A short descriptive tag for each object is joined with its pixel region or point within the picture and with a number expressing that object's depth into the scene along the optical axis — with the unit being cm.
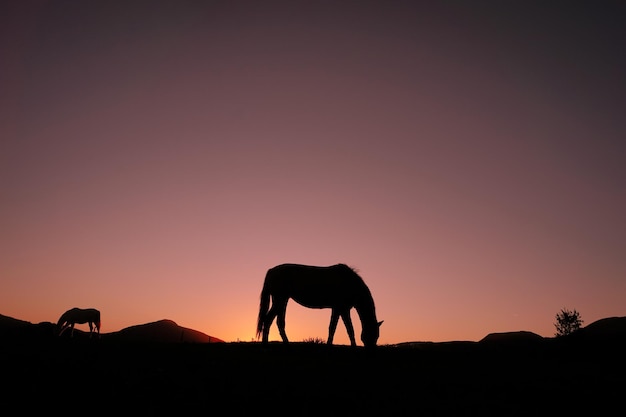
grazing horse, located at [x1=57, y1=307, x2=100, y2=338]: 3609
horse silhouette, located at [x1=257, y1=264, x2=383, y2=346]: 1709
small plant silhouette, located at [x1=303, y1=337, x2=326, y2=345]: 1828
